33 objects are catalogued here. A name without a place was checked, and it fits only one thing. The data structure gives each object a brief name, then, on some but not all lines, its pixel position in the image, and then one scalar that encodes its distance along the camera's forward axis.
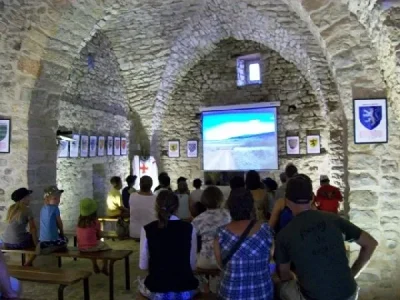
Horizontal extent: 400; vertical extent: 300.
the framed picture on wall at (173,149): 11.36
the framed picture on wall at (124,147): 10.32
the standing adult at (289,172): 5.28
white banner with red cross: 10.74
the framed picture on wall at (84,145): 8.59
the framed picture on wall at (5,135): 5.26
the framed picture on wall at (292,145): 10.09
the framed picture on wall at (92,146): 8.90
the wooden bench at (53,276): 3.52
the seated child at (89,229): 4.62
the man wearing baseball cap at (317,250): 2.37
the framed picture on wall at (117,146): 9.97
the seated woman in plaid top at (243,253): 2.53
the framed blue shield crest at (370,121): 4.14
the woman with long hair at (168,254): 2.79
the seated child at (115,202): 7.38
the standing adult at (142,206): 5.47
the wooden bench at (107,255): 4.29
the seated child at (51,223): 4.73
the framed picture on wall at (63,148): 7.84
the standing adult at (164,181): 6.25
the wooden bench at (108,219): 7.27
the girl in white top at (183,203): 6.41
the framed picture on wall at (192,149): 11.20
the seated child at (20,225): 4.68
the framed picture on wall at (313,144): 9.84
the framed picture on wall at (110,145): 9.66
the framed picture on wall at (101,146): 9.22
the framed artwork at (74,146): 8.20
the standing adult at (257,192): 5.31
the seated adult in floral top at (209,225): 3.60
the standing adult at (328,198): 5.51
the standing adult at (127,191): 7.49
